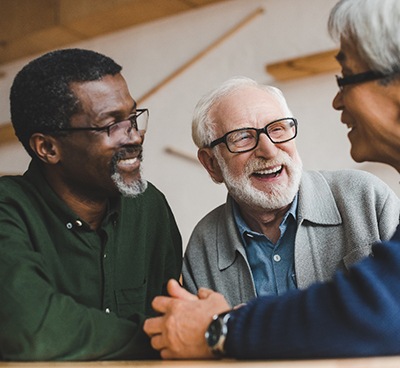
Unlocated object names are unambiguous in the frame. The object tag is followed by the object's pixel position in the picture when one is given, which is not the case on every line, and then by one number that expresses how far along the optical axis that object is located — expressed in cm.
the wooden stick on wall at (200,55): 399
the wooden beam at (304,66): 362
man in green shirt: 179
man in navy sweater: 109
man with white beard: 189
